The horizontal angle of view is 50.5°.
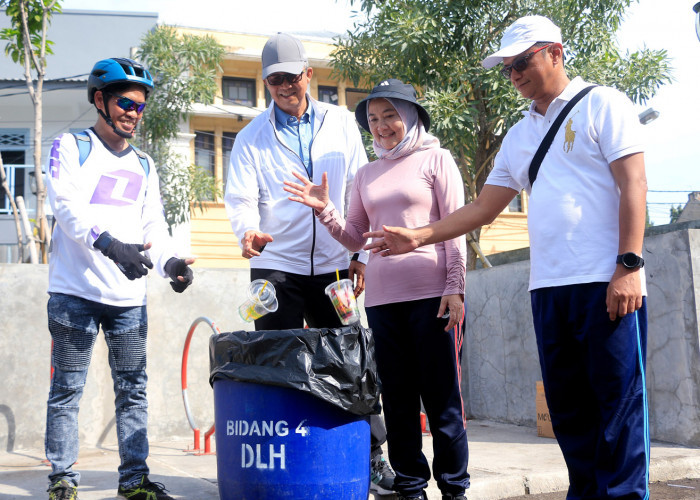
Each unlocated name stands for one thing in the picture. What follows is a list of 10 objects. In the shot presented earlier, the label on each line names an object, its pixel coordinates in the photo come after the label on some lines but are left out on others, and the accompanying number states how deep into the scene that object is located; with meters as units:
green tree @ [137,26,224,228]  16.64
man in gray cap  3.66
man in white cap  2.55
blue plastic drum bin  2.94
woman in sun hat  3.44
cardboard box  5.96
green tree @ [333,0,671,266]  11.64
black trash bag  2.93
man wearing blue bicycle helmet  3.53
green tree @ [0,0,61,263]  7.66
